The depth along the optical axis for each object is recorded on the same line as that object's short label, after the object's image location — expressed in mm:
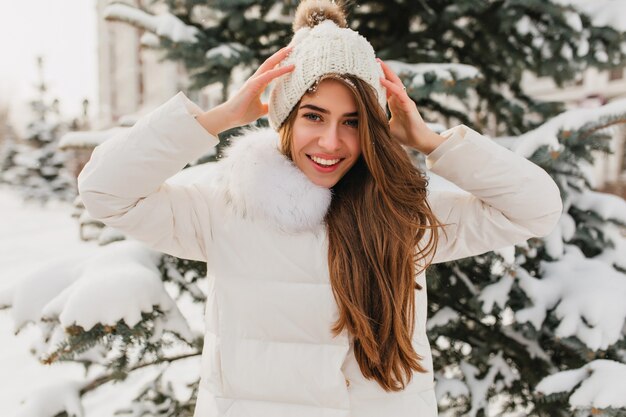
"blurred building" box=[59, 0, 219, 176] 23531
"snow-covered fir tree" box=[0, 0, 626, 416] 1755
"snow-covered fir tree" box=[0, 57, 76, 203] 19891
